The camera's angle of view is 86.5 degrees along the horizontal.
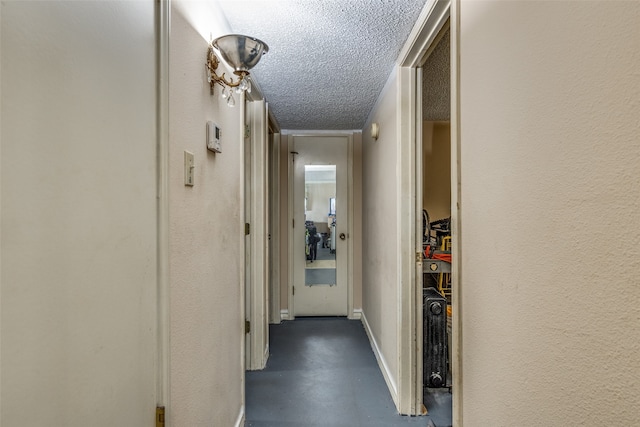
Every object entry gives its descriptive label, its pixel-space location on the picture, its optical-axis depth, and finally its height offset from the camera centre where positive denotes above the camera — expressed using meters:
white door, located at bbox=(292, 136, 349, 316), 3.97 -0.16
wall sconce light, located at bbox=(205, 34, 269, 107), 1.33 +0.63
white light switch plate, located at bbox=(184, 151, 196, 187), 1.20 +0.16
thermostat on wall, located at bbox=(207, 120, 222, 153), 1.43 +0.32
